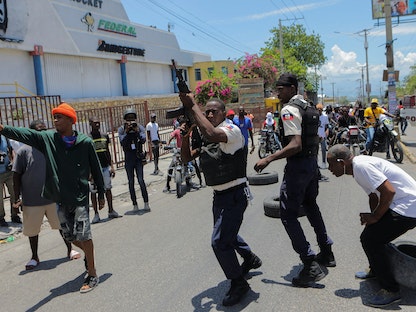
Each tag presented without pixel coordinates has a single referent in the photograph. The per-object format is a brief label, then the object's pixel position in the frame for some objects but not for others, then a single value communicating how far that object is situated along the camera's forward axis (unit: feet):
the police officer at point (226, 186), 12.05
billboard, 113.09
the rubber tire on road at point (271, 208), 21.72
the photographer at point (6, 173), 23.85
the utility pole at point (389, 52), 55.47
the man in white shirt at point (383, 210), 11.39
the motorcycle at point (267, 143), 48.85
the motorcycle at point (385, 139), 39.32
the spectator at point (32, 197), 17.38
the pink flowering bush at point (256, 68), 120.16
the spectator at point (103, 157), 25.11
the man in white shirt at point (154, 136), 42.32
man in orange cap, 14.03
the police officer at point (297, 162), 13.03
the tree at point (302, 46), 204.85
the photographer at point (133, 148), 26.23
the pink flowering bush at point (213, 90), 98.89
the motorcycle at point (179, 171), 30.63
